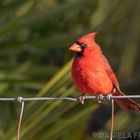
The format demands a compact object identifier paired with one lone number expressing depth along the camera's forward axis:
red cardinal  7.23
